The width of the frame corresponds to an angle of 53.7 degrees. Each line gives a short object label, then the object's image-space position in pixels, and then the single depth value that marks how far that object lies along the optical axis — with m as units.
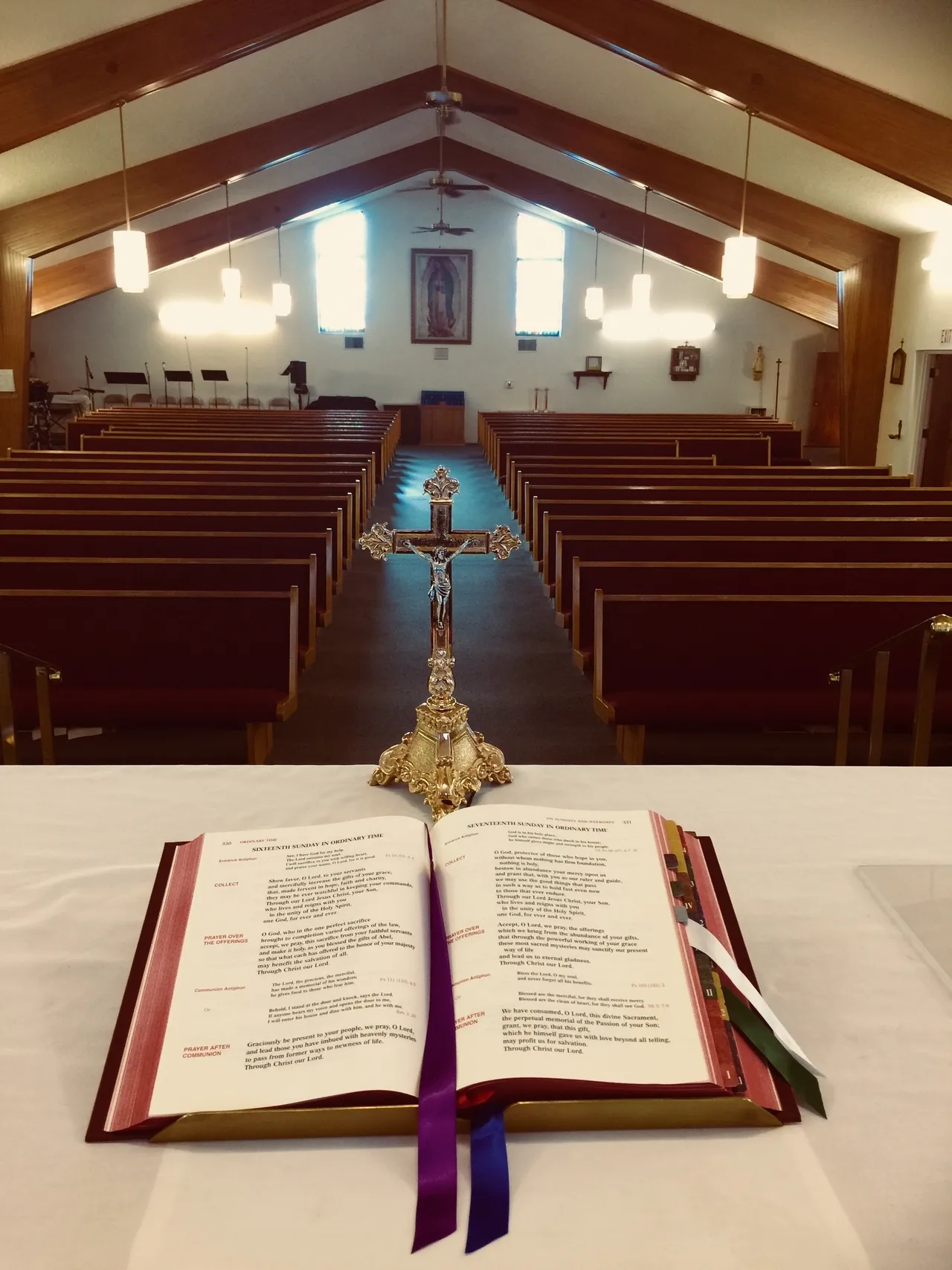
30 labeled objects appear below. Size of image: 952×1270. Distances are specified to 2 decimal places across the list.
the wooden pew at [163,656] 2.67
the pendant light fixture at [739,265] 7.32
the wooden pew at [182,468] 5.15
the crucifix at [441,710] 1.14
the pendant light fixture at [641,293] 10.23
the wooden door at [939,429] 8.68
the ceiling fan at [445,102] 7.42
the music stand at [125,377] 15.18
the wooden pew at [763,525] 3.92
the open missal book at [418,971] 0.68
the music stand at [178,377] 15.55
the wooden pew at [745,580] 3.14
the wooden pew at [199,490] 4.30
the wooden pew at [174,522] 3.85
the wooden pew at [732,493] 4.72
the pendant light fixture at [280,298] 12.74
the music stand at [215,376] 15.63
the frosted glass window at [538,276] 15.73
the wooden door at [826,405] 14.86
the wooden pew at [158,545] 3.39
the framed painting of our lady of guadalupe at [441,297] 15.75
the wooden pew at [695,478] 5.25
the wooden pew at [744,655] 2.72
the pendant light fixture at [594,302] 13.07
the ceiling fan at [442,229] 13.59
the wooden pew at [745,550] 3.48
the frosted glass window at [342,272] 15.64
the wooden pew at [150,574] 3.07
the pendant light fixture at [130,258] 7.23
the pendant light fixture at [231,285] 10.46
